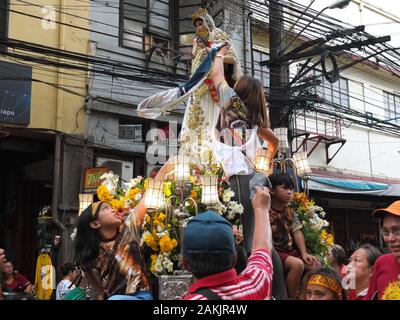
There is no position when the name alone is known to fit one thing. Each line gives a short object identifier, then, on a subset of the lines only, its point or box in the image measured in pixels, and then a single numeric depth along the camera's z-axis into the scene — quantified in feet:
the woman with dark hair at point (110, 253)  9.05
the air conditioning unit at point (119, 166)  39.91
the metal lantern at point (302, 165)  18.60
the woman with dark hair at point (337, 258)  17.54
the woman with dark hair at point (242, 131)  14.20
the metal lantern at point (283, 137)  21.03
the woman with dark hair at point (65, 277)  22.70
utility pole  39.40
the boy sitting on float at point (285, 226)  14.06
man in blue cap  6.65
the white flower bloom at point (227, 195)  13.78
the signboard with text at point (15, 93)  34.32
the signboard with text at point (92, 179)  34.96
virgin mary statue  16.07
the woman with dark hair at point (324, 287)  9.64
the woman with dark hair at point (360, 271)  12.90
